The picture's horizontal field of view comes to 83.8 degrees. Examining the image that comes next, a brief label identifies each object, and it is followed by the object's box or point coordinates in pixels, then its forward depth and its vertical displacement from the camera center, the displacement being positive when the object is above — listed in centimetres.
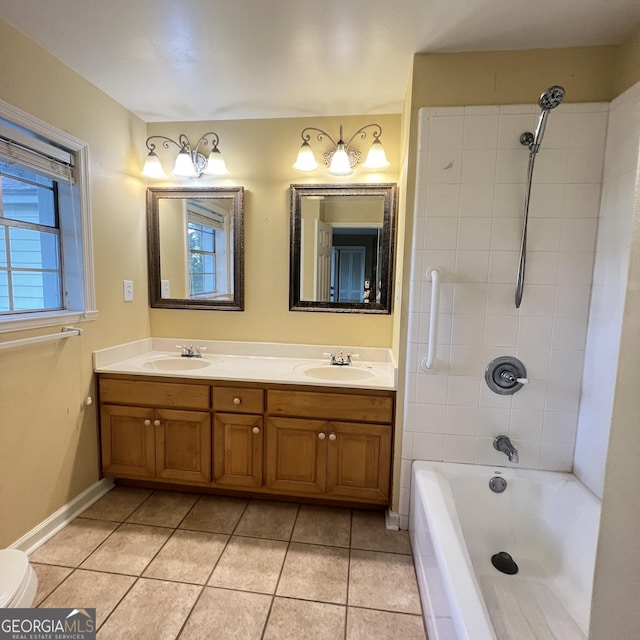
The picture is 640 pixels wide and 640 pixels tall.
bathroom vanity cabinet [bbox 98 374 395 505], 188 -86
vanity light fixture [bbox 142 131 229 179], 223 +74
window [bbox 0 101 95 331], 157 +24
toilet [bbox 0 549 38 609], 101 -90
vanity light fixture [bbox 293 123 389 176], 209 +76
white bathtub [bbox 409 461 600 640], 112 -103
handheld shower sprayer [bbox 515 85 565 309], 131 +59
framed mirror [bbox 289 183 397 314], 221 +22
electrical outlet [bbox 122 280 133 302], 222 -8
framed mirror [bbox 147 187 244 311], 235 +19
